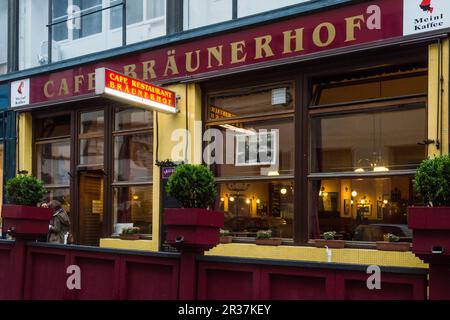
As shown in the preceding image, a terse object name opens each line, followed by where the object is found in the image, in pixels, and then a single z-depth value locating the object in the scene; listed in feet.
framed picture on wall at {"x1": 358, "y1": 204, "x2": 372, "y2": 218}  27.99
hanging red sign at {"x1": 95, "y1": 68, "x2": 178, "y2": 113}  29.14
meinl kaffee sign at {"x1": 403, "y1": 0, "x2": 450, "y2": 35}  25.07
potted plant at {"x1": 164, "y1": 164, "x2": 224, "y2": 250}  19.15
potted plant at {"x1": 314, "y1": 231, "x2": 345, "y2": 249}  28.12
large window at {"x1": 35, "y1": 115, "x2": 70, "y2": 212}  41.83
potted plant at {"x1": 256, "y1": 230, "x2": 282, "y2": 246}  30.07
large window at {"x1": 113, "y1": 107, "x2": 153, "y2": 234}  36.55
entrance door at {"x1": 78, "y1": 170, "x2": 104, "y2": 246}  40.63
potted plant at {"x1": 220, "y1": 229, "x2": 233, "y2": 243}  31.96
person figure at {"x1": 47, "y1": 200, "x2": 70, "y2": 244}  37.63
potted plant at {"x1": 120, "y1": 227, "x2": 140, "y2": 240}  36.14
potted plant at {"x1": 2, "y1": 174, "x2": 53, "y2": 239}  24.82
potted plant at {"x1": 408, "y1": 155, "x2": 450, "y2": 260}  15.28
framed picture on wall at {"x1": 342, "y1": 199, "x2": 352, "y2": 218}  28.50
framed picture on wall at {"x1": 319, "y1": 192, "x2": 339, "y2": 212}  29.12
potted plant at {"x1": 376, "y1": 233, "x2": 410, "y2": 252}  26.17
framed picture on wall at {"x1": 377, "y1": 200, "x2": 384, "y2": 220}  27.53
